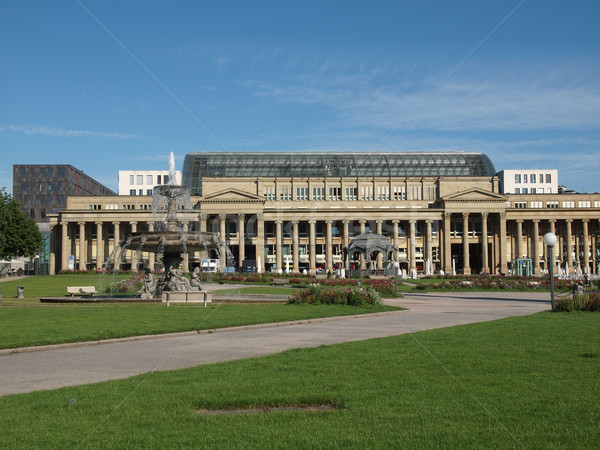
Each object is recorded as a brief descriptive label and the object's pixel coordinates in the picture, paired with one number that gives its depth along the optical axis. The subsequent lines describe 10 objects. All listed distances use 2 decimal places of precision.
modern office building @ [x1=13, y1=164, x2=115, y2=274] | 151.12
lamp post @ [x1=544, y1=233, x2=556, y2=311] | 27.18
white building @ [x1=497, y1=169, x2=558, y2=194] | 143.38
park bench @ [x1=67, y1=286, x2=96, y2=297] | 38.44
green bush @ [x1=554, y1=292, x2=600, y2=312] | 26.69
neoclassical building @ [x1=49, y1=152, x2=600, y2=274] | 112.81
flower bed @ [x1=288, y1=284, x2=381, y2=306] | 31.78
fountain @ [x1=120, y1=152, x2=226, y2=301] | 34.66
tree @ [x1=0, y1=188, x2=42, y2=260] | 89.12
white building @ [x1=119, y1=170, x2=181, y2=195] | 142.75
